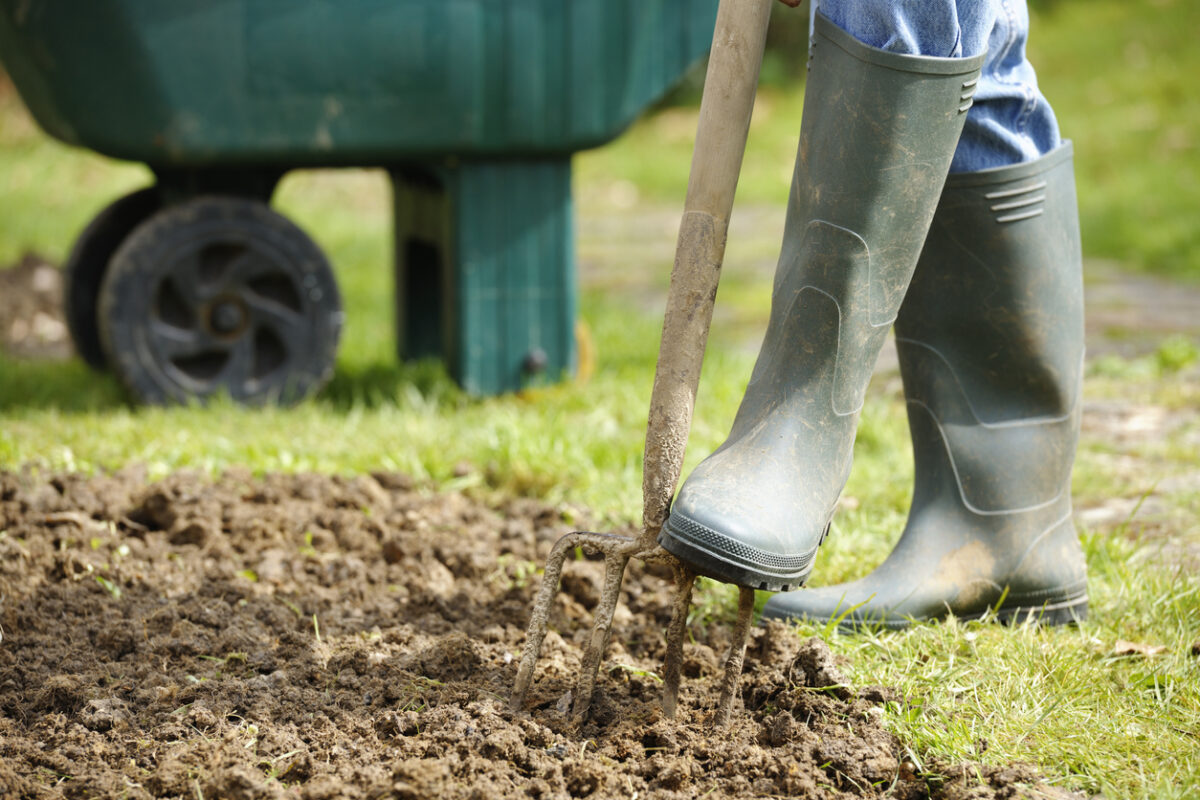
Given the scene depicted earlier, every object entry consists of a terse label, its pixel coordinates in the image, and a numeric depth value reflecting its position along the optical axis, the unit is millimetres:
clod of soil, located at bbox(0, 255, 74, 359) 7922
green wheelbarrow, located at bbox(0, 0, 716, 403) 5363
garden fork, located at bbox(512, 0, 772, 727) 2773
